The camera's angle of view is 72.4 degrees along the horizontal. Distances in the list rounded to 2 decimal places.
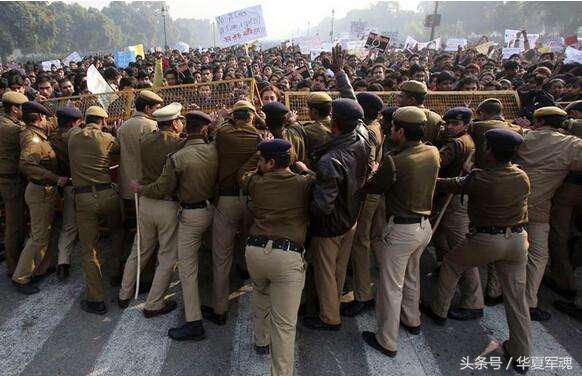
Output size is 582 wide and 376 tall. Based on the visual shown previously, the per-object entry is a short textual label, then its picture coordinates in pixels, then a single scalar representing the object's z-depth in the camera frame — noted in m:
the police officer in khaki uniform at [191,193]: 4.00
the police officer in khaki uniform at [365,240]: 4.57
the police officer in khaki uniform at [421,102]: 4.76
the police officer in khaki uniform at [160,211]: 4.27
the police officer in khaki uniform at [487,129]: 4.61
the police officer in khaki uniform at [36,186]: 4.74
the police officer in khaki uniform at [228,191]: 4.04
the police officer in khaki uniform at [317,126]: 4.30
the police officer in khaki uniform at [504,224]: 3.59
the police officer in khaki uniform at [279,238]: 3.27
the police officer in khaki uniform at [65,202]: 5.05
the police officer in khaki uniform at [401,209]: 3.71
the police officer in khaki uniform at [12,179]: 5.08
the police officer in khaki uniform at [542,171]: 4.30
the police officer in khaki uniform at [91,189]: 4.55
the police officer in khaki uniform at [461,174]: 4.37
